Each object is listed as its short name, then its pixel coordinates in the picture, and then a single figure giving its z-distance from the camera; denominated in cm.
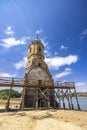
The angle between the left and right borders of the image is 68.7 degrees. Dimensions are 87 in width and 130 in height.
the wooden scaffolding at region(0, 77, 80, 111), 1148
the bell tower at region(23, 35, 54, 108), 1387
